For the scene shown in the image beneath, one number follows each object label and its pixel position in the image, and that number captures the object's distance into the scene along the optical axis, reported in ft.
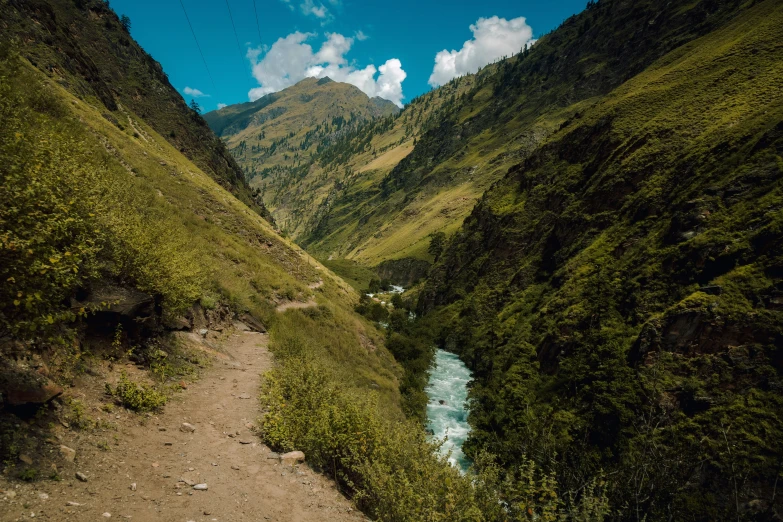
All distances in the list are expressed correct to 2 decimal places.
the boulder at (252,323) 84.64
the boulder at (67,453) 24.66
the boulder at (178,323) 53.74
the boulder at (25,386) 23.95
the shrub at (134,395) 34.27
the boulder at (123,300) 36.07
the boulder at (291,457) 36.50
